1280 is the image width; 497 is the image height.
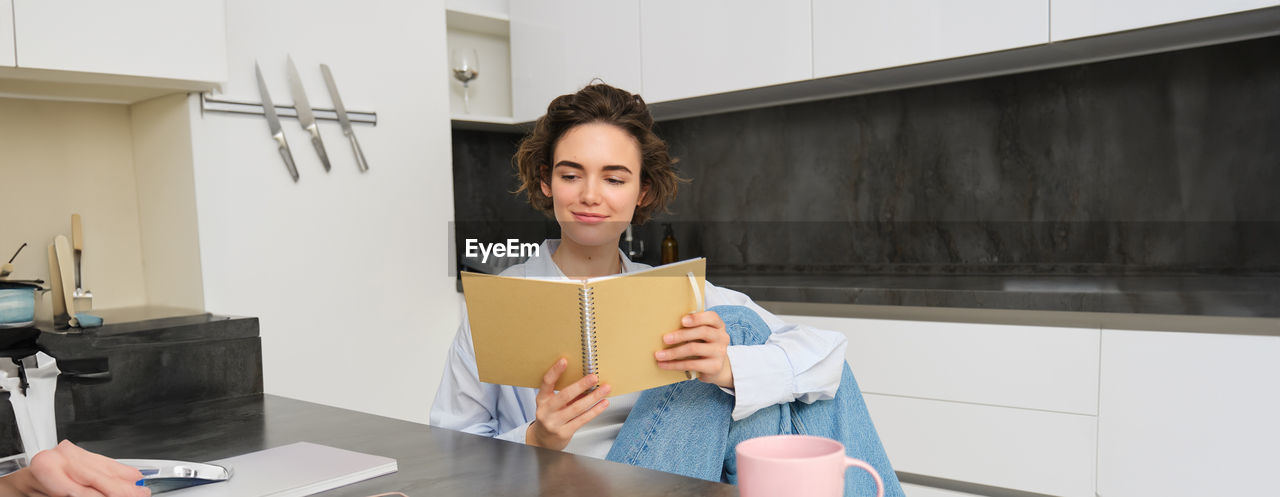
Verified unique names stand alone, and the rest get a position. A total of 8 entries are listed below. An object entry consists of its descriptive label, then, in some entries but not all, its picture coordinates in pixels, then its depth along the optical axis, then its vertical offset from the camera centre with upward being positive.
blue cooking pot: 1.66 -0.18
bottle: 3.06 -0.19
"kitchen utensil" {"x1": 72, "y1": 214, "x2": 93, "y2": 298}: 2.22 -0.09
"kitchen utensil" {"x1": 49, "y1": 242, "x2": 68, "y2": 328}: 2.06 -0.19
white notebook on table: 0.80 -0.26
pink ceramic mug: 0.57 -0.19
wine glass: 2.87 +0.45
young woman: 1.01 -0.17
